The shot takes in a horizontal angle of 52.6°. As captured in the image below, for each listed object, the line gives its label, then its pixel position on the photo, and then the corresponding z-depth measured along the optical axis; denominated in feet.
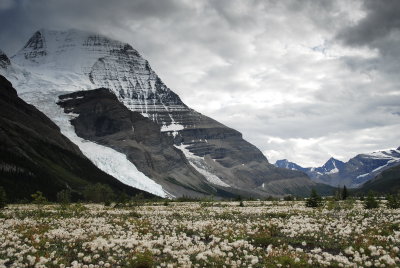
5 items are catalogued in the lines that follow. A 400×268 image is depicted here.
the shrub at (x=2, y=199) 165.37
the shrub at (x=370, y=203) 145.07
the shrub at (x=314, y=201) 174.05
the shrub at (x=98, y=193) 370.63
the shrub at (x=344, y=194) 279.51
